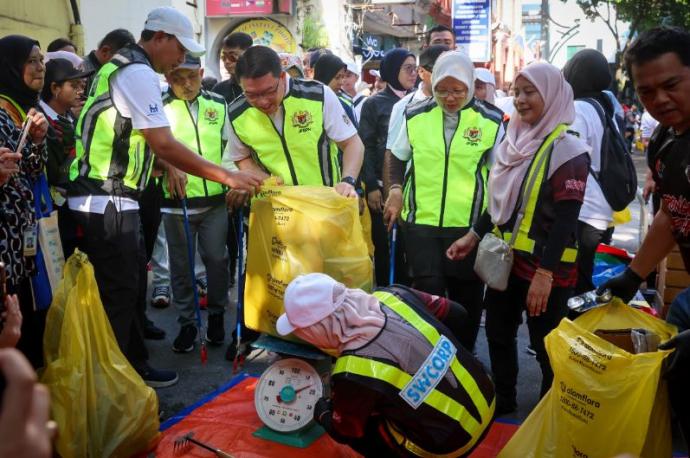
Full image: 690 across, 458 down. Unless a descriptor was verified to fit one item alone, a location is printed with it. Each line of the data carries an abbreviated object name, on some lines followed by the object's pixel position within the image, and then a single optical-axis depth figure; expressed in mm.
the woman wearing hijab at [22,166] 2994
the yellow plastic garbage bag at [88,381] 2855
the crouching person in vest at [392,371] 2484
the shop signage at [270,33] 18156
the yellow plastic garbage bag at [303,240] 3400
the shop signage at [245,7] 17812
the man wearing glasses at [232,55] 5434
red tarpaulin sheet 3205
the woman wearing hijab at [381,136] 5137
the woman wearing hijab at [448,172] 3736
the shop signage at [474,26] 14898
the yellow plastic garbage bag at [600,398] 2365
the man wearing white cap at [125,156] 3307
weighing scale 3287
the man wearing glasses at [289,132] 3715
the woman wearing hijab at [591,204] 4105
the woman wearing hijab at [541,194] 3133
